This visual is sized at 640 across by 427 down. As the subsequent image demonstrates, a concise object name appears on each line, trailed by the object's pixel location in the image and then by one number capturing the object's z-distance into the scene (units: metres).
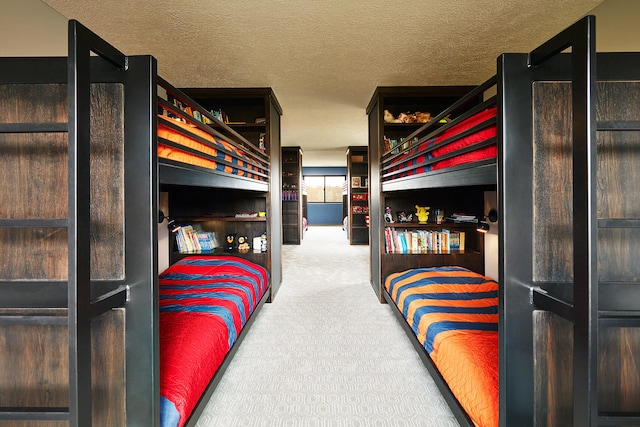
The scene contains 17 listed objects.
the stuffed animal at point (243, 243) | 3.50
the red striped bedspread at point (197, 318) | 1.29
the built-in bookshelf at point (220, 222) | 3.33
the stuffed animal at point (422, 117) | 3.54
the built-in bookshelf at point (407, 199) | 3.25
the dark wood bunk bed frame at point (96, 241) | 0.98
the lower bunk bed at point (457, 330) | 1.28
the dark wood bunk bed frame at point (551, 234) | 0.97
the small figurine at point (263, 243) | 3.39
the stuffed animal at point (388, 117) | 3.53
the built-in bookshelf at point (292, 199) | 7.37
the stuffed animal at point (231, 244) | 3.45
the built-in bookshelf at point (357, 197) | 7.36
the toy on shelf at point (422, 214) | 3.57
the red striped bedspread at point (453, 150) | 1.32
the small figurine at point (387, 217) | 3.50
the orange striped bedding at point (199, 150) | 1.30
